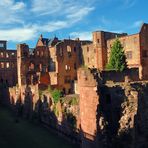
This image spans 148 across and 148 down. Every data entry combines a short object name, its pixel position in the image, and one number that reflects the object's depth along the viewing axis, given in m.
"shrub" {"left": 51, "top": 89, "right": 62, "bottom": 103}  40.58
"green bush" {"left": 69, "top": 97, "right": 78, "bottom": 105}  35.67
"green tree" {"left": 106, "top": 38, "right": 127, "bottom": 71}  46.75
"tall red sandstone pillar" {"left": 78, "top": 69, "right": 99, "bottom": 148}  29.44
